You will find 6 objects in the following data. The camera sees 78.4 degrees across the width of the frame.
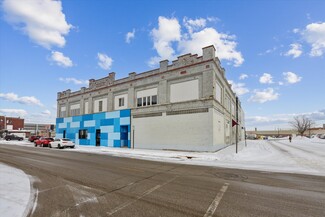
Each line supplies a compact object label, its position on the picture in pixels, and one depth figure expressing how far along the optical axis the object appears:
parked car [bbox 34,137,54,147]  32.03
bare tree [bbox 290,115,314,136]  99.49
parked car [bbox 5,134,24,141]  55.97
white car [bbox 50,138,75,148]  28.76
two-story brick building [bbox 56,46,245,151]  22.20
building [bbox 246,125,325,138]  141.25
